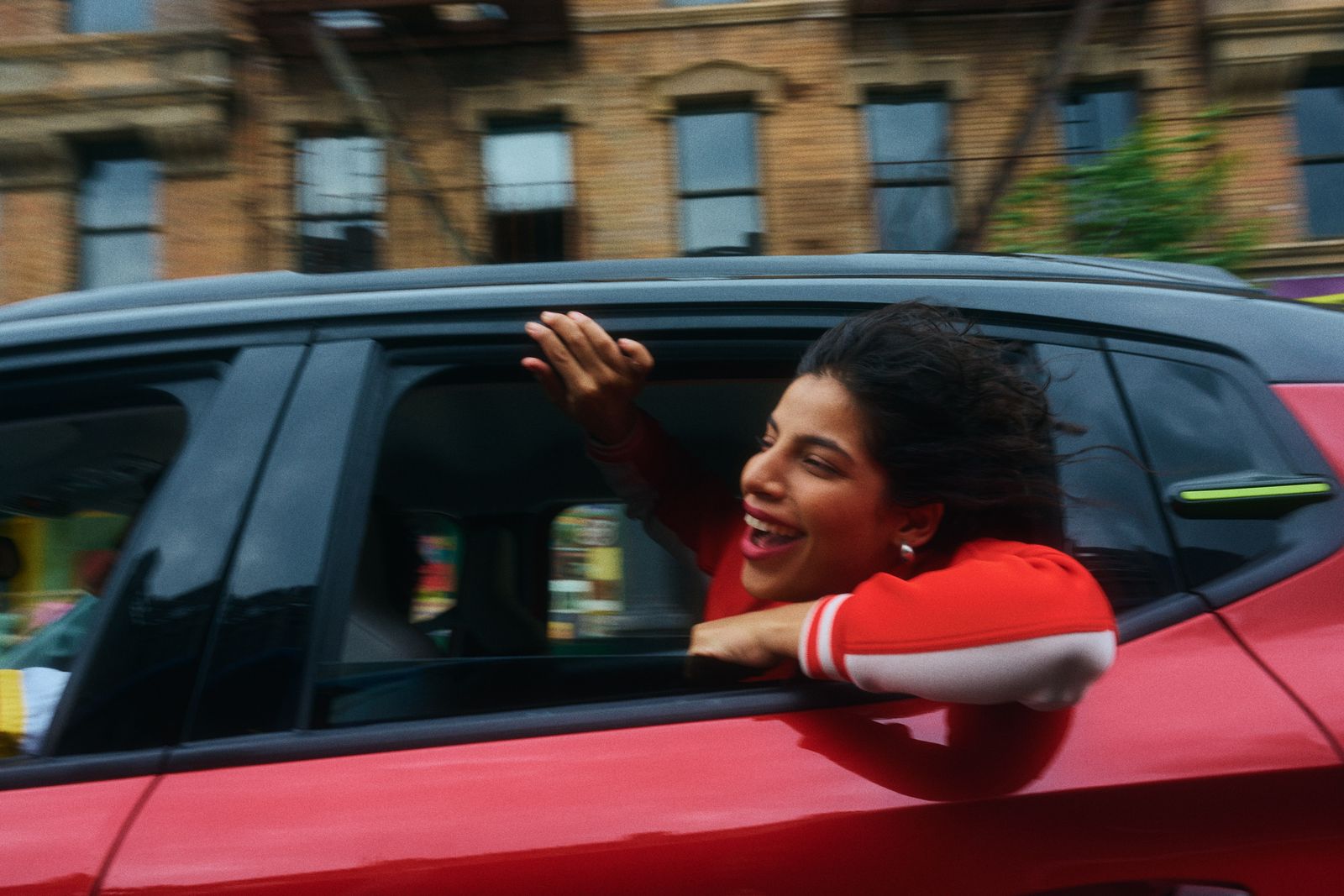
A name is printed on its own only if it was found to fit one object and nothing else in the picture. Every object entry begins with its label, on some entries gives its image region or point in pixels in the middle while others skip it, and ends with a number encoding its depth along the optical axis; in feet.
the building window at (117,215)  34.14
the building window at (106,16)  34.30
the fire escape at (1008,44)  26.86
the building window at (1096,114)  32.35
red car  3.76
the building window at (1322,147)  31.55
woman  3.78
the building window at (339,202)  31.60
